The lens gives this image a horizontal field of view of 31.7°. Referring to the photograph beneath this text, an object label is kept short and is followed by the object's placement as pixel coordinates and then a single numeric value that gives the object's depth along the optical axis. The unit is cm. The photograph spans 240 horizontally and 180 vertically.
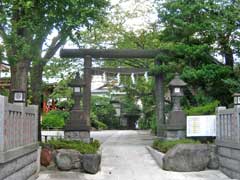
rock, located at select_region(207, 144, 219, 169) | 1353
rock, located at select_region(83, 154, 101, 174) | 1250
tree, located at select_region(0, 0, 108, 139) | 1227
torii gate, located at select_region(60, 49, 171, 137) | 2055
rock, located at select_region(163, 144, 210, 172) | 1327
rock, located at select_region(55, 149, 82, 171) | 1251
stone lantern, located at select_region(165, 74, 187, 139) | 1659
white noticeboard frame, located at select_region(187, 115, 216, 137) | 1466
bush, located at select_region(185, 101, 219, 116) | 1566
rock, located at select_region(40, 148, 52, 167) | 1273
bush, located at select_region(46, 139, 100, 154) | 1330
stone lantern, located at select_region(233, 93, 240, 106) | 1245
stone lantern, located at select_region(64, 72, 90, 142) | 1797
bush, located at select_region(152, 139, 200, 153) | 1489
